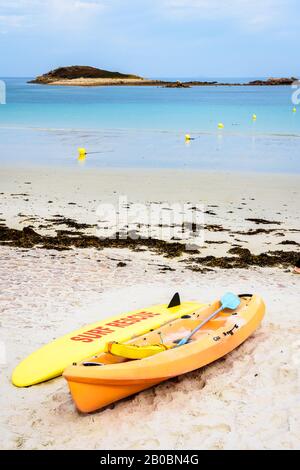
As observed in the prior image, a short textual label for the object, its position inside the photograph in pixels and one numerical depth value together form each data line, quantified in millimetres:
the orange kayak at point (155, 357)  5344
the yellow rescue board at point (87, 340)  6246
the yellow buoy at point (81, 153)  23955
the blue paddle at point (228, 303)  6899
